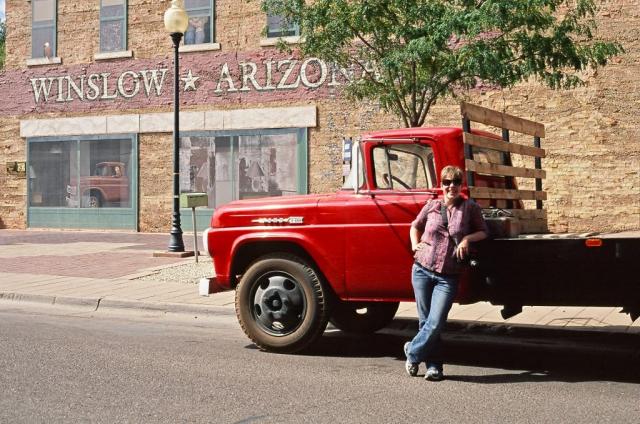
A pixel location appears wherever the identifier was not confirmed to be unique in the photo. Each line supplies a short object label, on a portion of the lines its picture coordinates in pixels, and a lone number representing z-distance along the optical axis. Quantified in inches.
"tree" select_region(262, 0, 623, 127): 418.0
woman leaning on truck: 244.7
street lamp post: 631.2
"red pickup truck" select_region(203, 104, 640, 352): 248.7
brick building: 716.7
